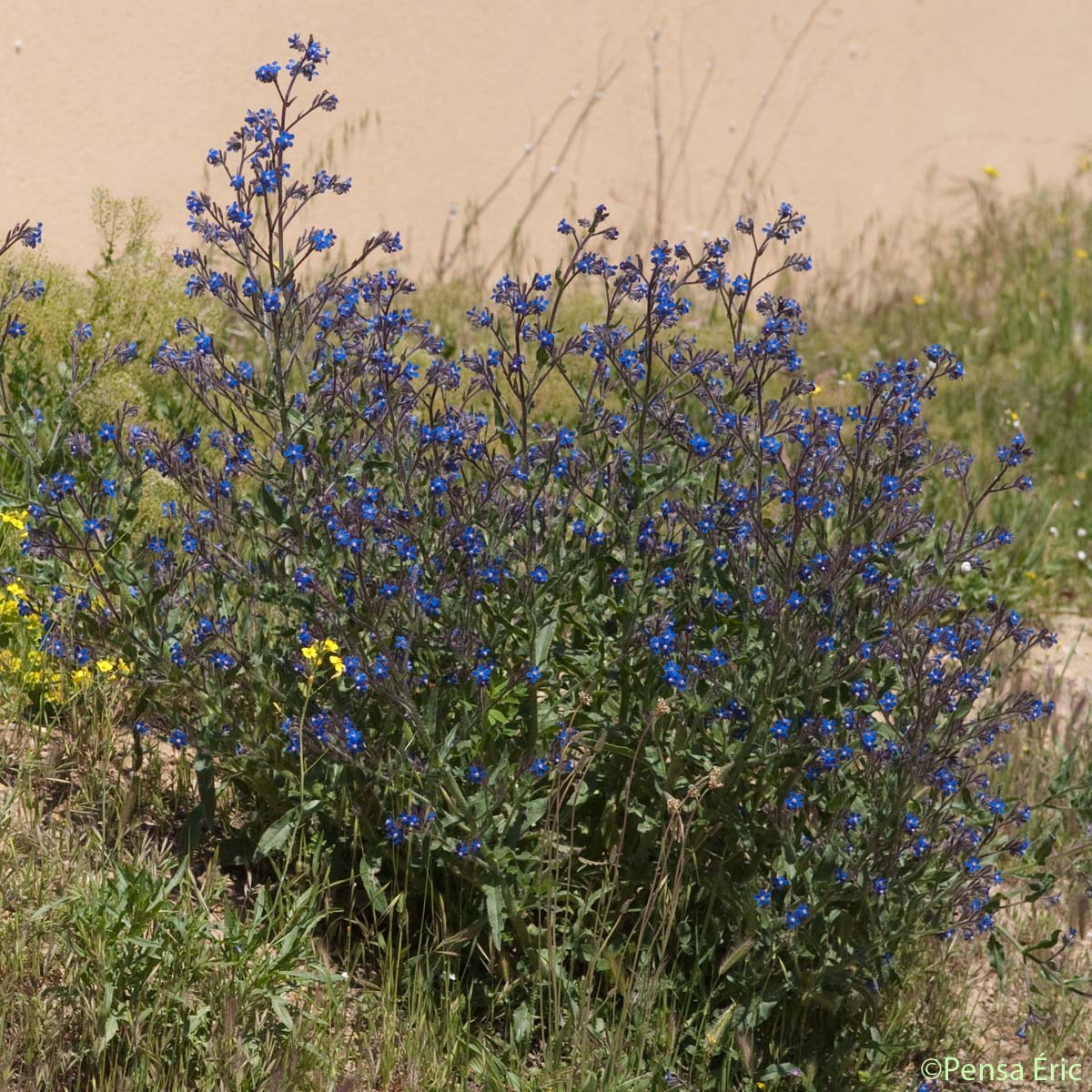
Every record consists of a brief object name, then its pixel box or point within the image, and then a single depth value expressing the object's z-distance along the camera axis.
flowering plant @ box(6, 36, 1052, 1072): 5.90
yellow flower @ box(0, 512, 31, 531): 7.29
